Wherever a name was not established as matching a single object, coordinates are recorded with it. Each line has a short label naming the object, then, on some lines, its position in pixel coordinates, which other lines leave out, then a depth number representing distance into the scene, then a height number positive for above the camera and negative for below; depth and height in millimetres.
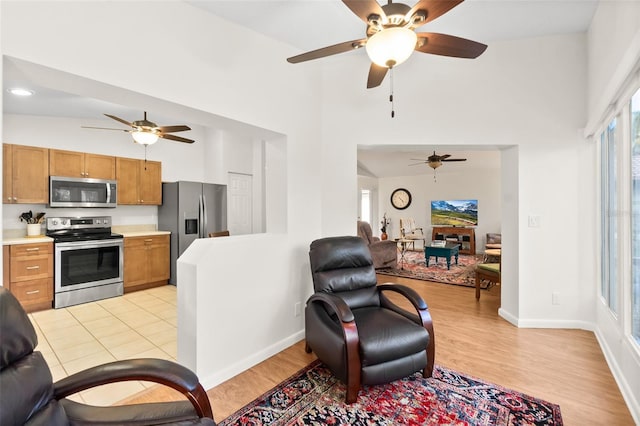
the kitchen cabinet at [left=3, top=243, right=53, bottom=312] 3533 -732
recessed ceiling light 3093 +1321
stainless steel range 3904 -642
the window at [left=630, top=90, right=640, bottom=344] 1983 -17
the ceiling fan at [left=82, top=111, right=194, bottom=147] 3605 +1044
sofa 6089 -737
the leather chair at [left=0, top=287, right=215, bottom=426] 1049 -690
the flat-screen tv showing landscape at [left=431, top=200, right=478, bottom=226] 8766 +21
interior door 5939 +218
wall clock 9891 +525
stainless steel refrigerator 4988 +31
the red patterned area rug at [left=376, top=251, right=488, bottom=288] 5254 -1162
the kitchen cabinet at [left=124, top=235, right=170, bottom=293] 4578 -774
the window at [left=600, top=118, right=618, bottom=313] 2488 -33
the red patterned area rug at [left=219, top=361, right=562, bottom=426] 1820 -1267
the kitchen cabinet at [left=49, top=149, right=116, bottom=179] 4078 +723
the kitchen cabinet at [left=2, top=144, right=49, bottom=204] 3701 +512
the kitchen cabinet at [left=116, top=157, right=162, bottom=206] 4711 +546
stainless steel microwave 4039 +321
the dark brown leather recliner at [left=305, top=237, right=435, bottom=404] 1947 -815
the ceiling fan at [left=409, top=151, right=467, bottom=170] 6070 +1121
